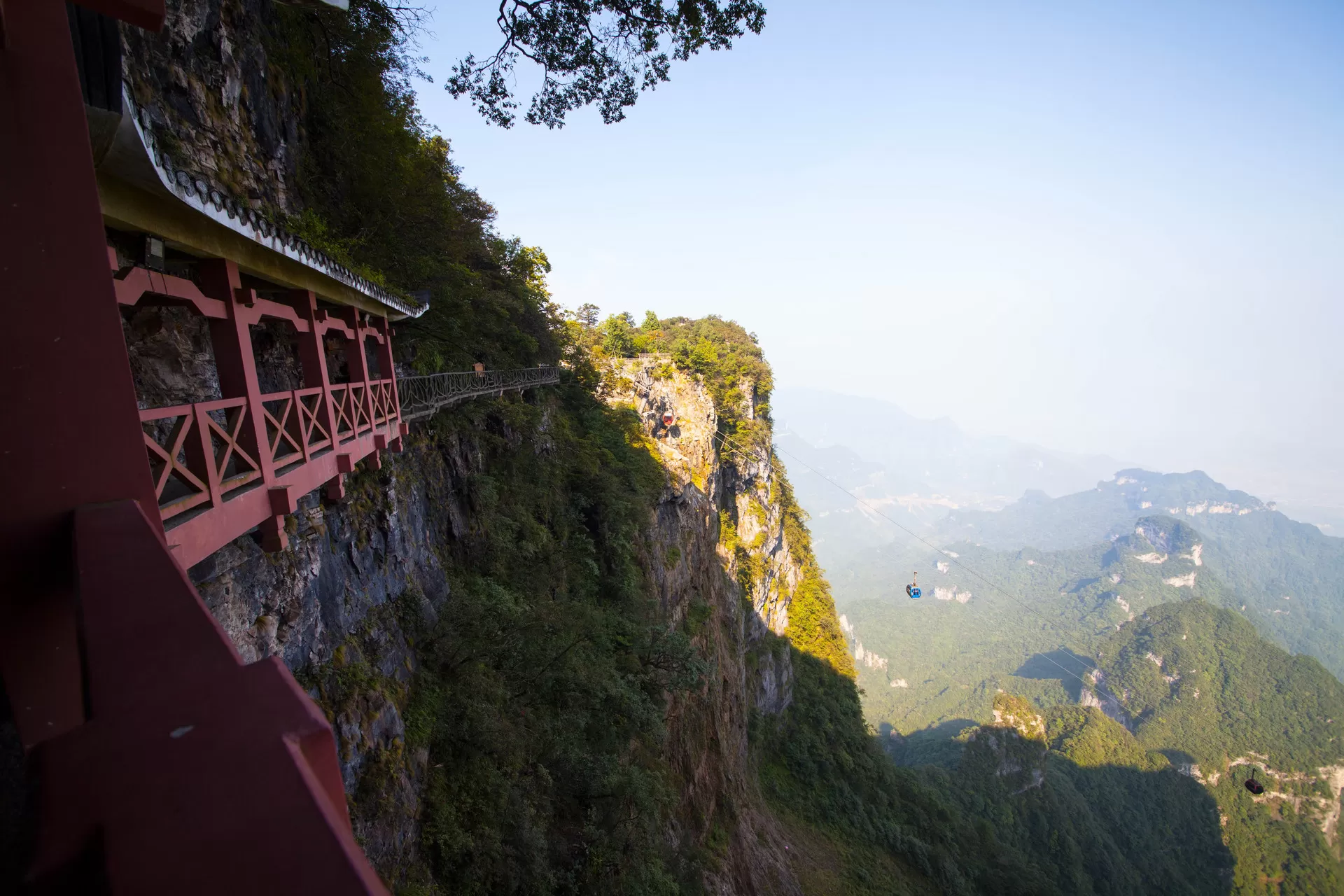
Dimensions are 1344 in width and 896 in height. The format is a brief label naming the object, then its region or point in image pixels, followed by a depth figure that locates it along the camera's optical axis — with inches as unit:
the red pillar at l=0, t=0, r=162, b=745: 42.5
